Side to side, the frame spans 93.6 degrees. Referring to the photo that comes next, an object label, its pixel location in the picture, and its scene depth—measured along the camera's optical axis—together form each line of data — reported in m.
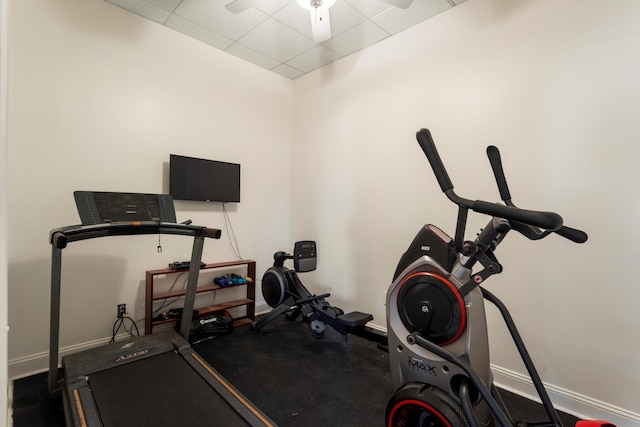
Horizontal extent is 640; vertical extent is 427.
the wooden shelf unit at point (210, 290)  2.81
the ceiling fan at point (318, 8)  2.12
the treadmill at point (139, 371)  1.70
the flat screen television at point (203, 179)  3.06
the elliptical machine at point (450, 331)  1.36
